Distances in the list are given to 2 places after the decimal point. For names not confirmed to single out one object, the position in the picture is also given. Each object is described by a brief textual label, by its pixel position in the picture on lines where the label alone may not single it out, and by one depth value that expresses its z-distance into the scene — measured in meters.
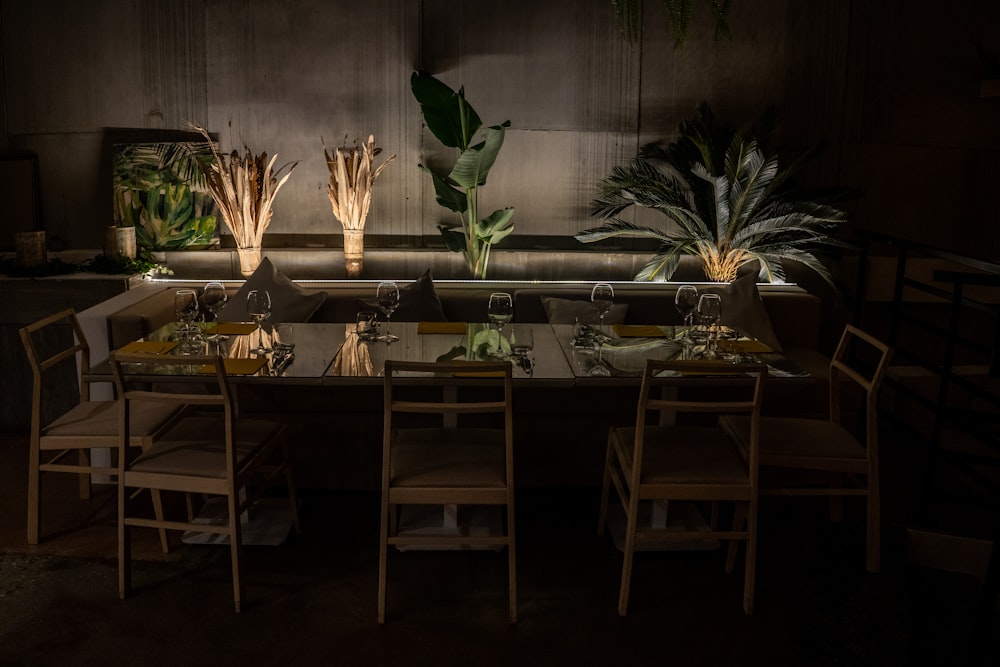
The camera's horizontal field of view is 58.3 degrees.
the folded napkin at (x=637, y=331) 3.73
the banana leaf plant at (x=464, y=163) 5.12
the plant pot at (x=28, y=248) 4.78
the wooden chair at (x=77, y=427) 3.35
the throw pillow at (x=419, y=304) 4.54
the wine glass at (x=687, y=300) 3.63
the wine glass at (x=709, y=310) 3.54
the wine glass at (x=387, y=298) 3.67
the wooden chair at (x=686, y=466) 2.88
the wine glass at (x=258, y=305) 3.58
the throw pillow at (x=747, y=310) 4.50
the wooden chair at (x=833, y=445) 3.15
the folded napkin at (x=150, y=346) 3.31
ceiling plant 3.18
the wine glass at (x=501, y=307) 3.57
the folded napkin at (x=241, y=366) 3.05
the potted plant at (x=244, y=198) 5.15
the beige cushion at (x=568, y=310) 4.56
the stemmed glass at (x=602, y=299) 3.61
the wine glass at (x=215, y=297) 3.55
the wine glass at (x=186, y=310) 3.49
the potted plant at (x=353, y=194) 5.28
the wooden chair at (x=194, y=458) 2.90
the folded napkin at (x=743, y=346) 3.47
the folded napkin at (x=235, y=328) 3.70
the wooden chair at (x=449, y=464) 2.81
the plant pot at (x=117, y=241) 4.96
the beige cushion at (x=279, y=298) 4.43
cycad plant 5.14
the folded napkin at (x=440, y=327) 3.80
